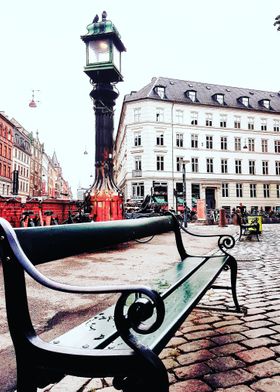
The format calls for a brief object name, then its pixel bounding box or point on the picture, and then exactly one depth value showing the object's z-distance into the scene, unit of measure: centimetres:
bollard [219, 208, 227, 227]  2197
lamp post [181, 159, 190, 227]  2094
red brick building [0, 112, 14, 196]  5212
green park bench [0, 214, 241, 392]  120
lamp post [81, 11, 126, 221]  951
